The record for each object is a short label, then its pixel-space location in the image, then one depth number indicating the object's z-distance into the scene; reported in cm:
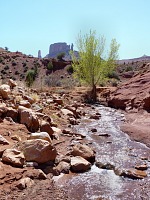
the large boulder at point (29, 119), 680
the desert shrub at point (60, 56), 5334
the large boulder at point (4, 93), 887
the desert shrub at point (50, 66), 4841
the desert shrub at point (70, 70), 4584
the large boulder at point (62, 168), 473
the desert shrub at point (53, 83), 2373
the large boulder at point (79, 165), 494
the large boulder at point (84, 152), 547
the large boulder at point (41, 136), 561
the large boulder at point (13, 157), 453
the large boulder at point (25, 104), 837
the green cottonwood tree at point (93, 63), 1717
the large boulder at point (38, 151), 486
